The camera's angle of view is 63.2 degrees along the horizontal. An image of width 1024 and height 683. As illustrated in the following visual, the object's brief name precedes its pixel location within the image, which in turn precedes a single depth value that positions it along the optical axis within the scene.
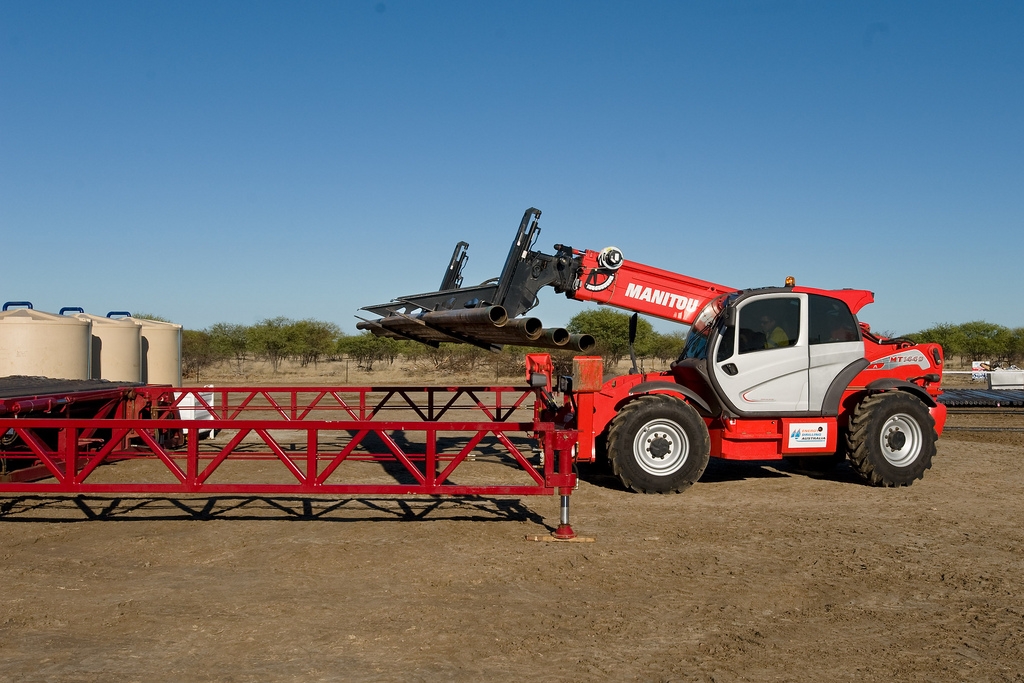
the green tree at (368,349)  60.53
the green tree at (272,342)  61.53
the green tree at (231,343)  64.06
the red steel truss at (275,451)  7.97
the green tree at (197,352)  57.25
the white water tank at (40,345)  15.71
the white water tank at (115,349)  17.88
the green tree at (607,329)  45.12
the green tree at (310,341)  61.39
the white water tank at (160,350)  19.84
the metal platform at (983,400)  23.74
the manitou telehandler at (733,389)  10.55
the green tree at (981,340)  51.78
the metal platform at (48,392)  10.81
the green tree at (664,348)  57.09
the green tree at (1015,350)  50.47
